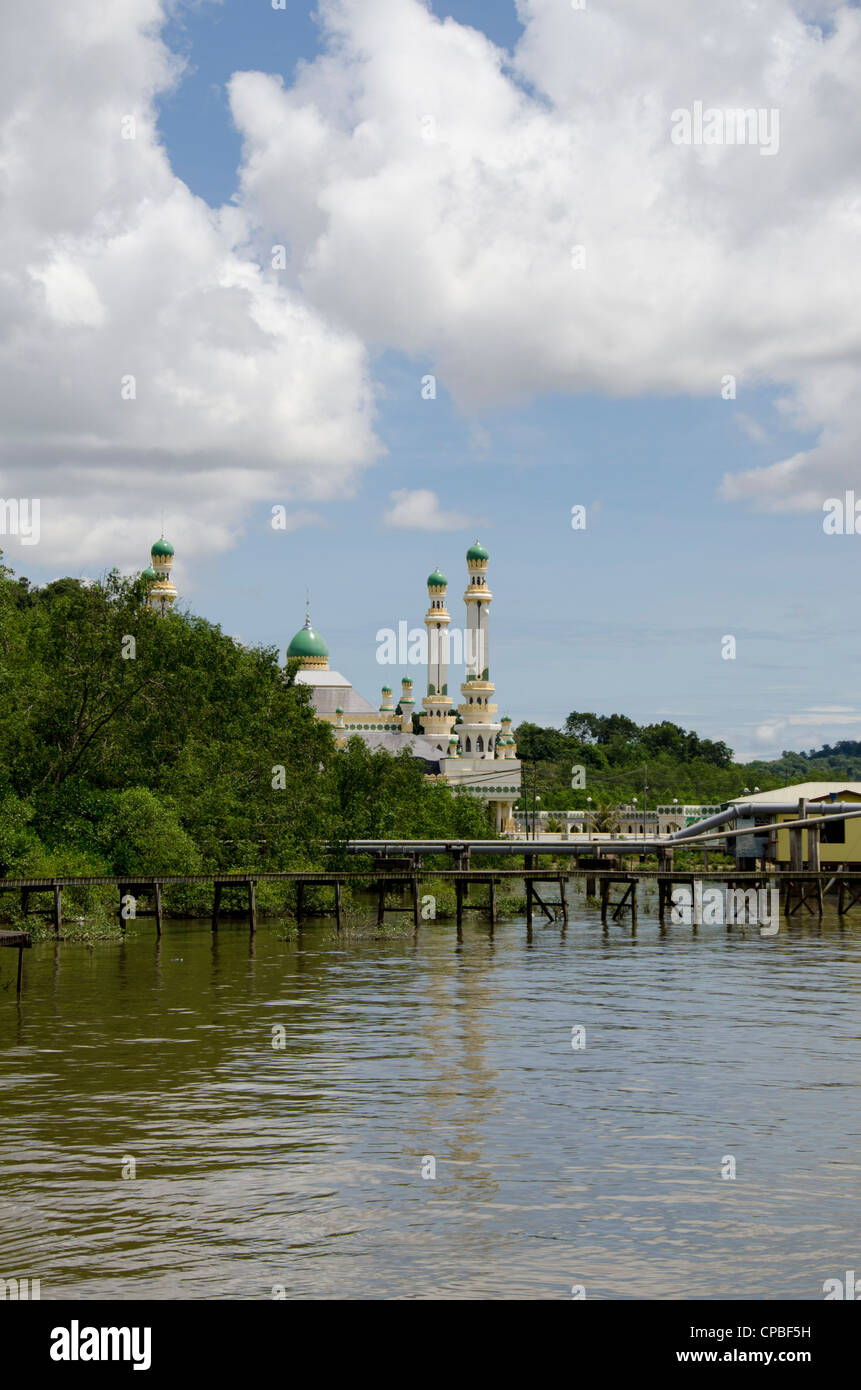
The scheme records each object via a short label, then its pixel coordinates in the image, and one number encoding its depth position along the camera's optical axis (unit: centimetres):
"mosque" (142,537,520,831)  15012
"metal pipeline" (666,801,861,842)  7862
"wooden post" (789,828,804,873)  7806
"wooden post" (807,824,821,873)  7475
